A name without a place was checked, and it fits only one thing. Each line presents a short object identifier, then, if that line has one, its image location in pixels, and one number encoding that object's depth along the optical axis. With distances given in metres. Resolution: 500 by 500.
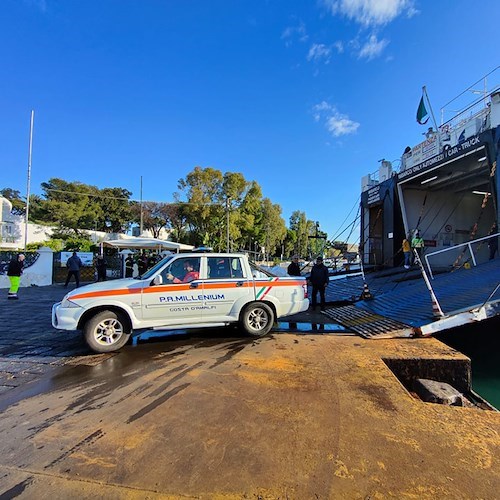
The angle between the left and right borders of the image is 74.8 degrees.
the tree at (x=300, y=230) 75.68
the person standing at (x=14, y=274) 11.73
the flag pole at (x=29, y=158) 22.70
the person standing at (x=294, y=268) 11.30
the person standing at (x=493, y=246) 11.86
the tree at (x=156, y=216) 50.96
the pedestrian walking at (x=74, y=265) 14.71
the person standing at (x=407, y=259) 15.15
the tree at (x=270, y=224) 55.91
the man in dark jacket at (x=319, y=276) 9.88
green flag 16.69
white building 42.41
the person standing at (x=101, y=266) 15.92
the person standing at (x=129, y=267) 17.34
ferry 6.52
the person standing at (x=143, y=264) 15.55
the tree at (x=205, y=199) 40.12
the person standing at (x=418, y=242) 15.72
